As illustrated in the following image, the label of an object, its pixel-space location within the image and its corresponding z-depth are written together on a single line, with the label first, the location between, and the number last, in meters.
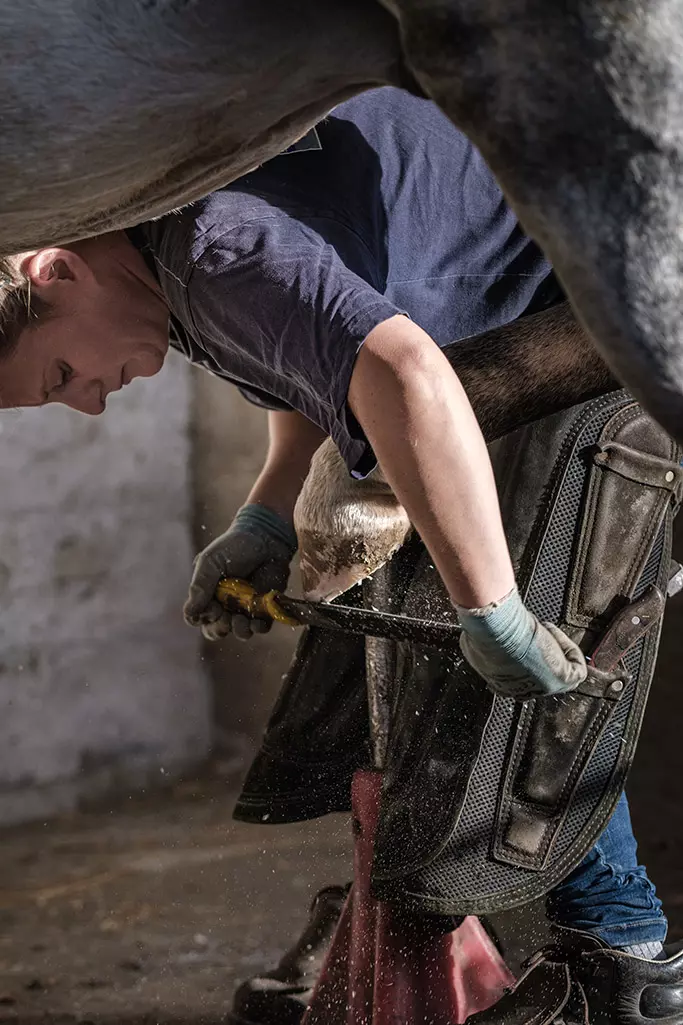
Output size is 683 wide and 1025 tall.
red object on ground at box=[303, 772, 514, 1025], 2.79
